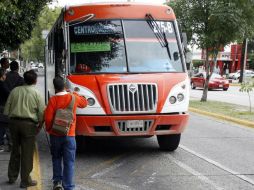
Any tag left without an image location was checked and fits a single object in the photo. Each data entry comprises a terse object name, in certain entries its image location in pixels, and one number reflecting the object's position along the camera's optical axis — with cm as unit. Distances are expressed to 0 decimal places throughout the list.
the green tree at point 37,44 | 7019
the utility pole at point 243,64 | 4637
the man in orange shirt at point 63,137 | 630
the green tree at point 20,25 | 1289
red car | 3721
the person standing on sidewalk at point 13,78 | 945
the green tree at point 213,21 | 2038
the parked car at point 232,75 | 6462
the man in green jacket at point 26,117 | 664
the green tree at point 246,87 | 1719
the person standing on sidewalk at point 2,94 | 922
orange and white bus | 852
